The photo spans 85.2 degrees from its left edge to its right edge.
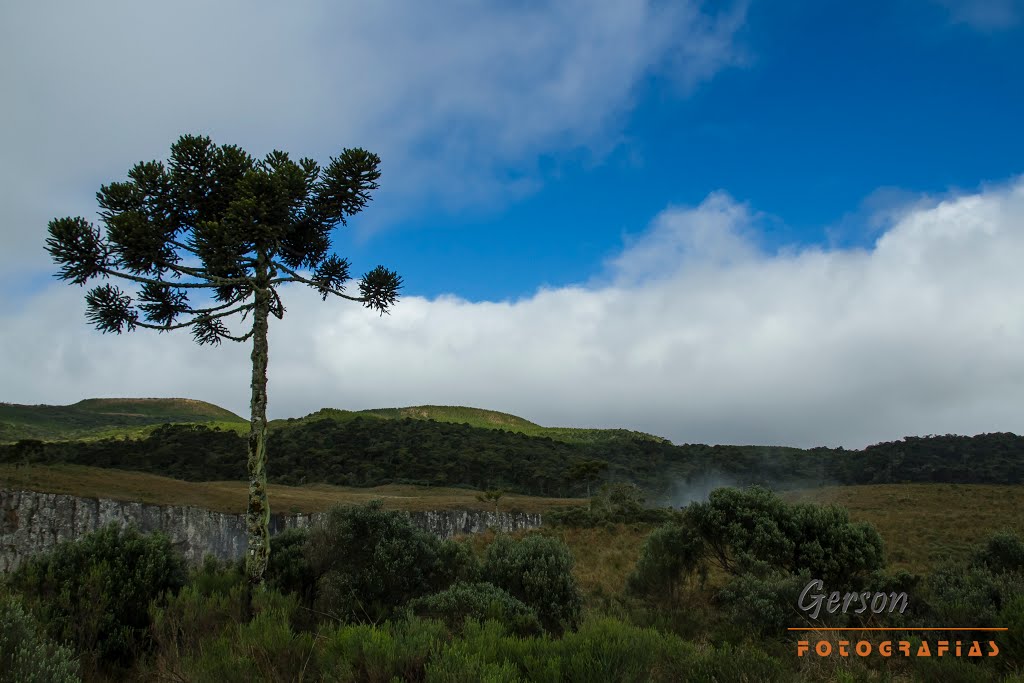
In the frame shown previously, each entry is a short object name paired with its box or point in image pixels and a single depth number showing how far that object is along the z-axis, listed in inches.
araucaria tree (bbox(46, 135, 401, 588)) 397.7
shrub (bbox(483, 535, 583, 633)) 385.1
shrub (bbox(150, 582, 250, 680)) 282.4
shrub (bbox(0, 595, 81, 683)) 171.6
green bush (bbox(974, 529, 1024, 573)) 461.7
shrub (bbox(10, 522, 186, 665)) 295.4
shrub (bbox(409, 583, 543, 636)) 297.4
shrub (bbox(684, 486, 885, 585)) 546.6
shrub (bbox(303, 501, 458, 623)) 411.5
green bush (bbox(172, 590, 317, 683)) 224.4
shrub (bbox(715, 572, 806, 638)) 422.0
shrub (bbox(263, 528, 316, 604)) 441.4
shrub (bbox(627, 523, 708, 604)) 594.8
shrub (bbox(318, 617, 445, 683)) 203.6
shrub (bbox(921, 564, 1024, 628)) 337.4
